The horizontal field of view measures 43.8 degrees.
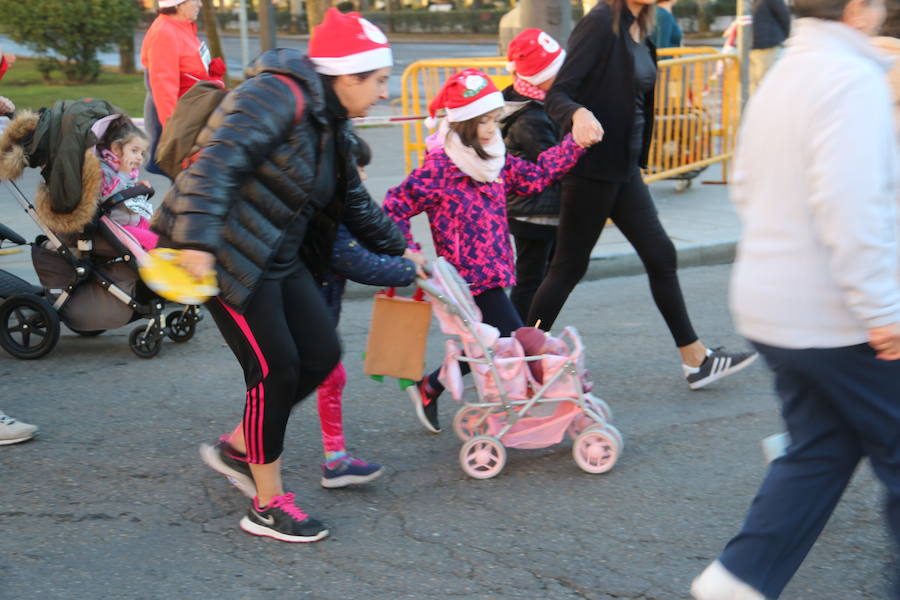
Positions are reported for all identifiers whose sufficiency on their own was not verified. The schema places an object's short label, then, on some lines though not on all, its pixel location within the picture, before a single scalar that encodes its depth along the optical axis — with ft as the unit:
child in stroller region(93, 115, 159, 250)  19.06
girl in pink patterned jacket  14.55
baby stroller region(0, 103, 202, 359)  18.90
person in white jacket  8.29
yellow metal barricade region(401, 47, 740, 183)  31.96
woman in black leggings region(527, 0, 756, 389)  16.19
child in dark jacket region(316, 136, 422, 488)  12.98
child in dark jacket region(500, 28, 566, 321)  16.67
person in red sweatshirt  21.16
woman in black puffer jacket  10.63
